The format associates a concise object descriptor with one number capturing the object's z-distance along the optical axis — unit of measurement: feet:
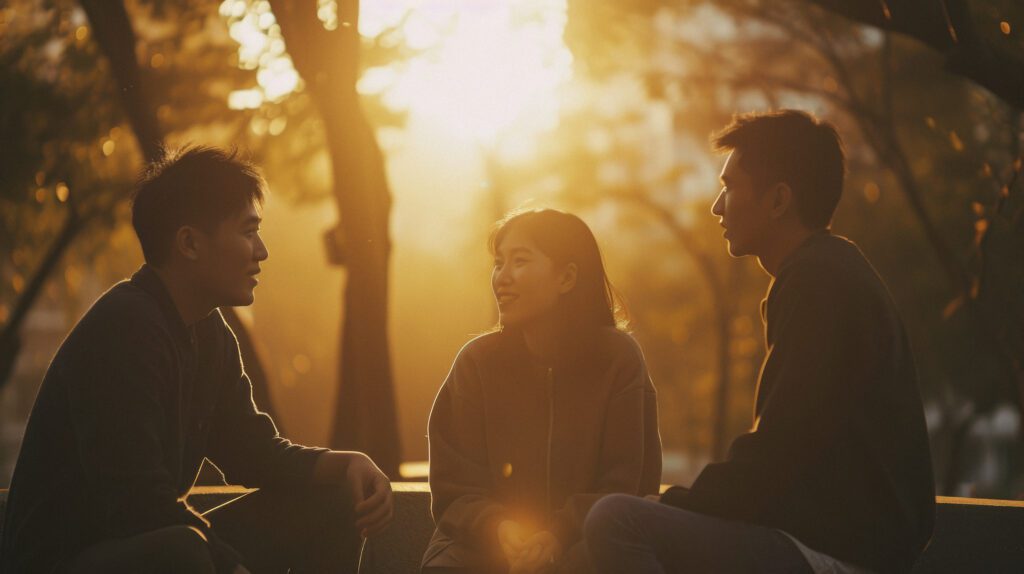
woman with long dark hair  15.20
